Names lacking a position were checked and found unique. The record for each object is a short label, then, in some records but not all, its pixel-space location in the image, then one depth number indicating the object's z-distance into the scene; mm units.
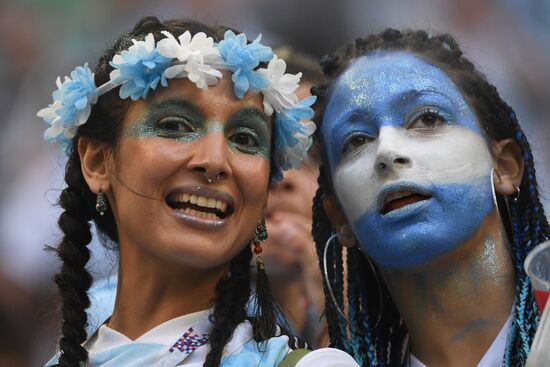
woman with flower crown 5355
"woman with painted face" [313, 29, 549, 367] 5812
